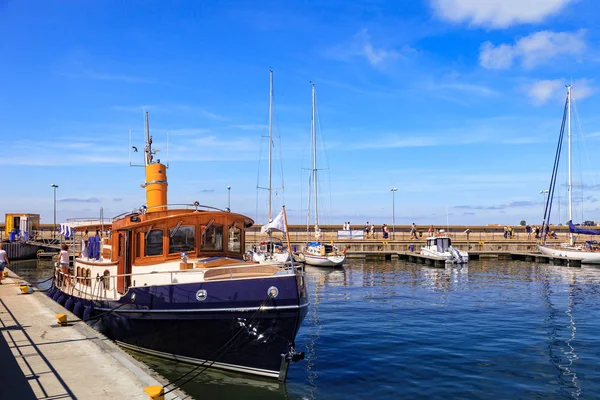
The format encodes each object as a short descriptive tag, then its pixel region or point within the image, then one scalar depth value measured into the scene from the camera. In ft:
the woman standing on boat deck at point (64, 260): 71.20
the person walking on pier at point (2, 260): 76.13
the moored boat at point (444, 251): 152.56
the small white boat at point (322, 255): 146.48
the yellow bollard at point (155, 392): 26.63
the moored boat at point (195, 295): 40.09
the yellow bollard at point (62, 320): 46.35
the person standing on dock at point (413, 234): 209.15
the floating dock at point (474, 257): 153.49
